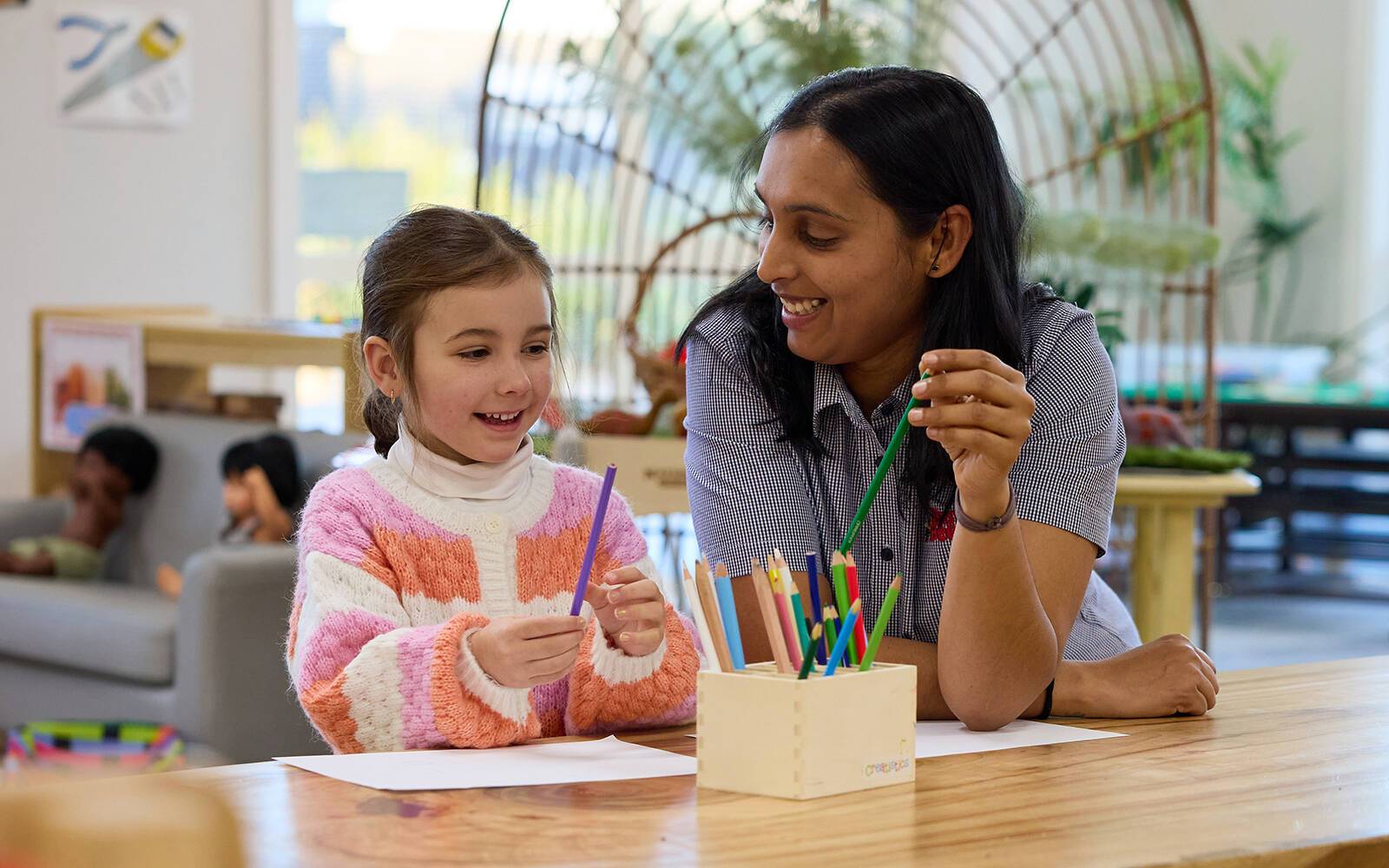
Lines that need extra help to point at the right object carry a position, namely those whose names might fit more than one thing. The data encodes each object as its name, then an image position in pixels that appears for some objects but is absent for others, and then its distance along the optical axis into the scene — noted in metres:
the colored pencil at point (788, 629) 2.83
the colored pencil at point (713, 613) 2.85
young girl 3.02
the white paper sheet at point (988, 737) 3.03
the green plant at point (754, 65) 7.87
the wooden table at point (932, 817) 2.62
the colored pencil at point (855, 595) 2.87
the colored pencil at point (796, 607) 2.84
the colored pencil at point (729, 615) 2.85
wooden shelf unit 7.76
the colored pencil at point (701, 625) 2.86
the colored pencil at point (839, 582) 2.87
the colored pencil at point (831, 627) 2.86
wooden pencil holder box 2.76
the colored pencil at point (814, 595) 2.87
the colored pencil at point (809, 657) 2.76
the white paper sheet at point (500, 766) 2.83
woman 3.40
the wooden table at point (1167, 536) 6.37
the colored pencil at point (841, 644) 2.80
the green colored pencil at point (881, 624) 2.81
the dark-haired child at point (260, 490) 7.23
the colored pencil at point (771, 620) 2.82
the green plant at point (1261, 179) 14.90
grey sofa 6.51
